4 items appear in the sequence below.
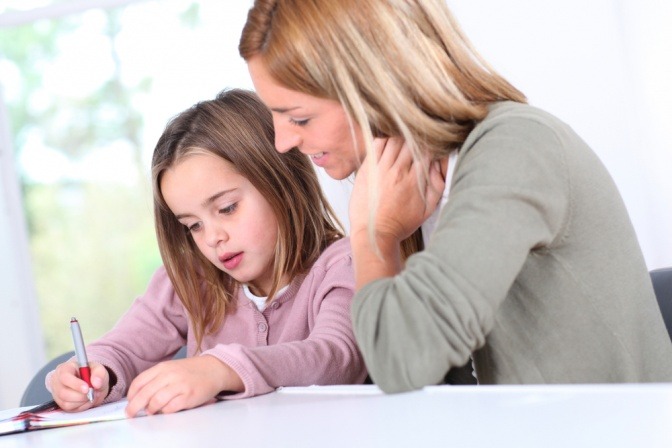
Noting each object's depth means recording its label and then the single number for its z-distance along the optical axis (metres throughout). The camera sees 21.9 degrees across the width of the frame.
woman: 1.56
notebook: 1.76
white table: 1.33
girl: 2.01
